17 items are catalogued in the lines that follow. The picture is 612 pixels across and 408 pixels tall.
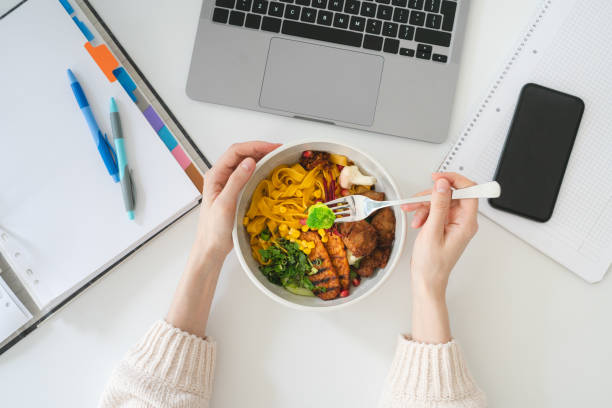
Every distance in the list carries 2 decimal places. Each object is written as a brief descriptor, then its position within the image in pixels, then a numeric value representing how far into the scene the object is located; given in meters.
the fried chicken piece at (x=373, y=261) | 0.73
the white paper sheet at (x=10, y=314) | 0.77
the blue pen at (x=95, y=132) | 0.79
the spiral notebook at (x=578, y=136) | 0.81
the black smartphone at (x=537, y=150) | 0.81
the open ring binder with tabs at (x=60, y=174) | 0.78
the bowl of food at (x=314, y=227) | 0.71
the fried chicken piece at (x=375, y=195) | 0.72
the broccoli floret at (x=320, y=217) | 0.71
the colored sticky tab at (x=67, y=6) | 0.81
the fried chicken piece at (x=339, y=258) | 0.73
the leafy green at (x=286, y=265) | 0.73
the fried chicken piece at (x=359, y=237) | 0.70
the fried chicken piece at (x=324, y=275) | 0.72
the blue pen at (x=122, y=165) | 0.78
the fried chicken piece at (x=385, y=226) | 0.72
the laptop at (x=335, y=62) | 0.82
